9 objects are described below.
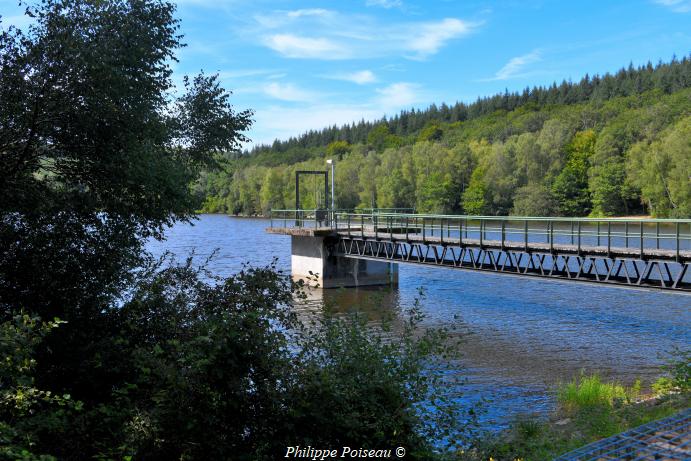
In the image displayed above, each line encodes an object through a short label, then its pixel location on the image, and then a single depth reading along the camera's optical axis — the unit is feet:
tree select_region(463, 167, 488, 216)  275.80
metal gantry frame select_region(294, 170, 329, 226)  117.85
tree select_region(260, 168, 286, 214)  385.09
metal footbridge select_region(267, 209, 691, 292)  62.54
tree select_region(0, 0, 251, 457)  29.01
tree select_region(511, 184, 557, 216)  251.80
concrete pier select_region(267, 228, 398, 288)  113.70
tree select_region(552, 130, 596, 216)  259.39
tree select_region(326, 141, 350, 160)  587.43
